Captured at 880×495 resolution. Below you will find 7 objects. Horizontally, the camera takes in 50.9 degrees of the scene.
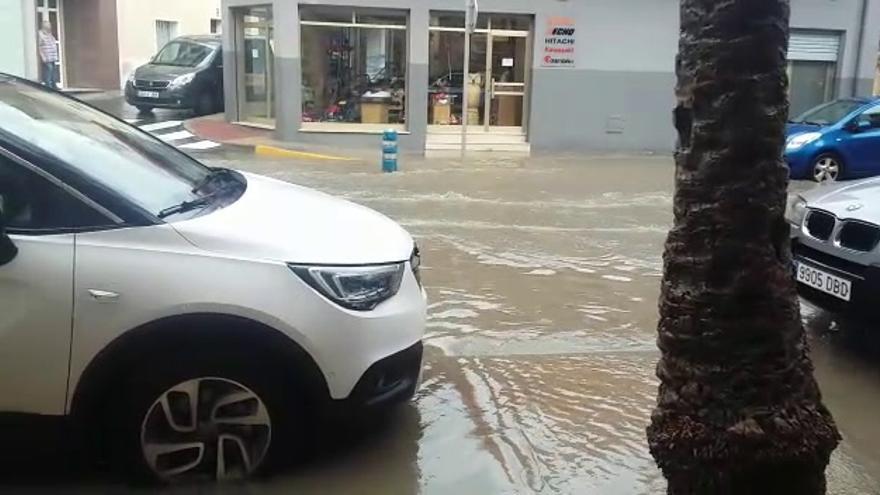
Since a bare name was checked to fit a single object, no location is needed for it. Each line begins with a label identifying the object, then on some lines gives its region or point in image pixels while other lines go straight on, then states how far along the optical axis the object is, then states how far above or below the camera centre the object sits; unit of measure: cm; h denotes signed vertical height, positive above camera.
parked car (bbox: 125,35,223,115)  1984 -17
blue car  1423 -90
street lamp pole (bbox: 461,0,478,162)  1397 +83
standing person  2100 +30
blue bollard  1379 -112
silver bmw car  494 -88
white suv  336 -91
